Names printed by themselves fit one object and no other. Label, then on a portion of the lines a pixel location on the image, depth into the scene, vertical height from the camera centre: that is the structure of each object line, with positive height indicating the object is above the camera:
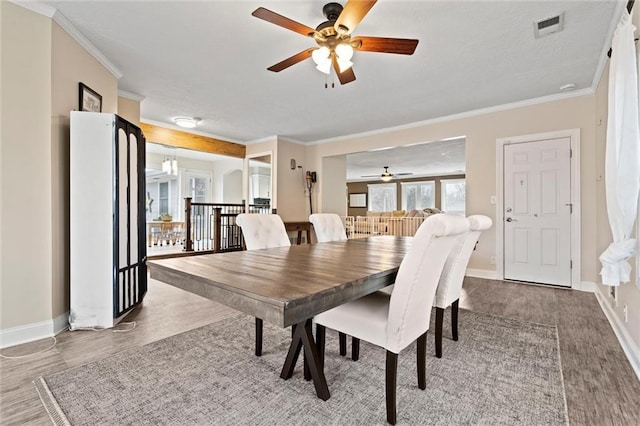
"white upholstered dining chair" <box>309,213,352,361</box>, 3.25 -0.18
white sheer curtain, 1.78 +0.33
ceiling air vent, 2.37 +1.51
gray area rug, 1.42 -0.97
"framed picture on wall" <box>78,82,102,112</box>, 2.70 +1.06
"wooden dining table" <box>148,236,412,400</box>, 1.02 -0.29
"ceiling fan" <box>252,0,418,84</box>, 1.88 +1.18
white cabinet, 2.42 -0.06
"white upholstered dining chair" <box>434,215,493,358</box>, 2.00 -0.42
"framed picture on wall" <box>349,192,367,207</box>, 13.20 +0.49
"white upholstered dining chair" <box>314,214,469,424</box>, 1.30 -0.49
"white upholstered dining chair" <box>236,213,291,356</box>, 2.45 -0.17
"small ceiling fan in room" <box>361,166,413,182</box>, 9.64 +1.17
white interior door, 3.88 +0.00
